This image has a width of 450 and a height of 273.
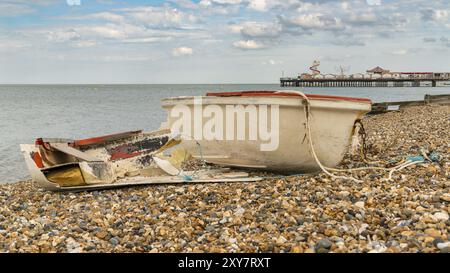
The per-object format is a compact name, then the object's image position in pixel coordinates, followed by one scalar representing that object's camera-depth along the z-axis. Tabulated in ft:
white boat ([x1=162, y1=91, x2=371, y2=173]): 25.71
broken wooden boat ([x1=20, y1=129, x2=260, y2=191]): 27.20
